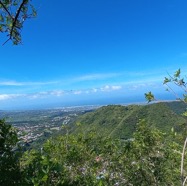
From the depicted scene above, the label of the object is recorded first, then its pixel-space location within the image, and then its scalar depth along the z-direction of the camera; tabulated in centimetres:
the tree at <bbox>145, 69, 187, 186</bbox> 241
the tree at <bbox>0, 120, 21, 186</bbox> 236
